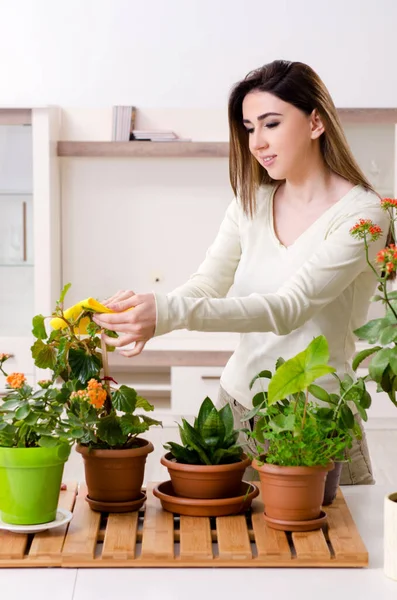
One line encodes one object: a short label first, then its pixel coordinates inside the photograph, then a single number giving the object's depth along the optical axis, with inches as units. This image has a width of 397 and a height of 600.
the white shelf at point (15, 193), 182.4
